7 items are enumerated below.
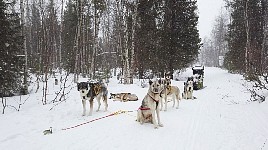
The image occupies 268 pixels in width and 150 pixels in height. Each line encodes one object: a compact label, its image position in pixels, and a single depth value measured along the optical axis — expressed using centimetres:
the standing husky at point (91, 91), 821
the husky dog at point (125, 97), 1154
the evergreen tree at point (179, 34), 2339
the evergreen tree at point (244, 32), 2298
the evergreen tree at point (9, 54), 1216
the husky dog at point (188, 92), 1272
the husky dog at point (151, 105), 677
